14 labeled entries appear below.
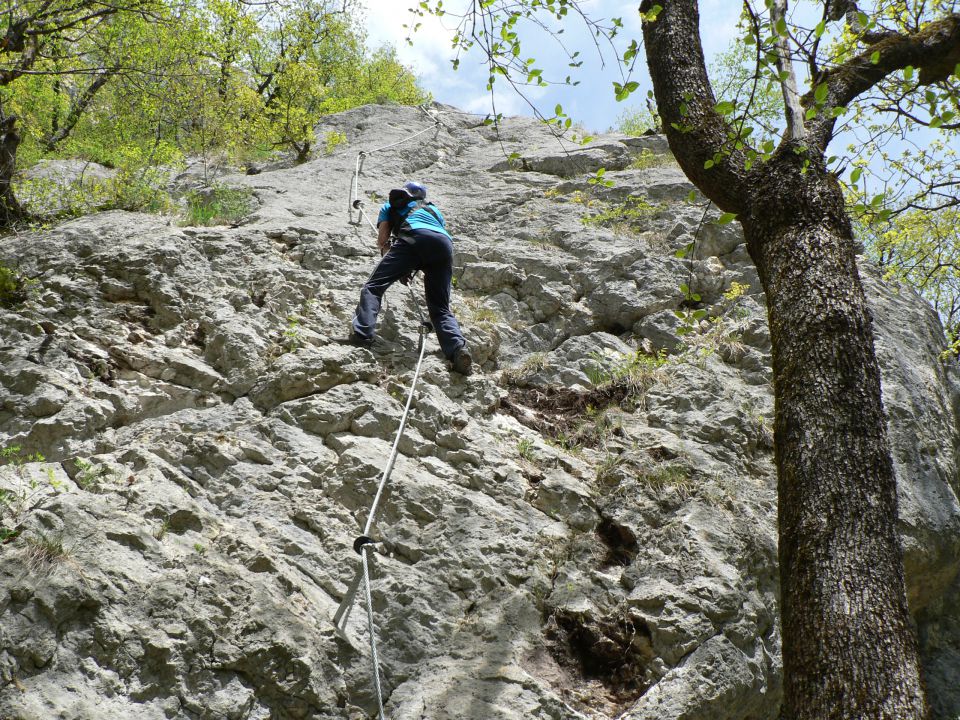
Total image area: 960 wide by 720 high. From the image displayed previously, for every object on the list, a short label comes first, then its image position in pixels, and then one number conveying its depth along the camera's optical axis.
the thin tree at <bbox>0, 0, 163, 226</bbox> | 6.21
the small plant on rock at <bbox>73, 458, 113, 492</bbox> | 4.41
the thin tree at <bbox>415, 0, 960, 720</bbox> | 2.79
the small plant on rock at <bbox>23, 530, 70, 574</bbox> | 3.63
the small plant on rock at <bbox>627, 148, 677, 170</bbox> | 10.81
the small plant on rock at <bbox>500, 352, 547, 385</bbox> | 7.15
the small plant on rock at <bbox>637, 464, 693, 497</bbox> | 5.56
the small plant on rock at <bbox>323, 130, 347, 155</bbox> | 11.74
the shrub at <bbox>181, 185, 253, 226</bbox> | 7.71
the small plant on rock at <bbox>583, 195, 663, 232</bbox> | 9.20
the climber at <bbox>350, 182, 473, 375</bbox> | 6.58
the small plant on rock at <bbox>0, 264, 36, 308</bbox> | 5.69
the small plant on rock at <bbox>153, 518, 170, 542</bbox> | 4.22
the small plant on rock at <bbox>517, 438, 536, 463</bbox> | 6.00
